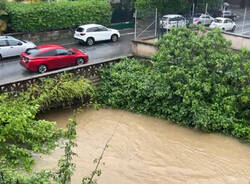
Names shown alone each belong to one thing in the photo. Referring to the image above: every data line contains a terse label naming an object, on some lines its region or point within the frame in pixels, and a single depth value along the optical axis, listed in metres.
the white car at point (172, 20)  24.23
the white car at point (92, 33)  22.89
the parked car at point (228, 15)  30.75
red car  16.86
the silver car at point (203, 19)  25.98
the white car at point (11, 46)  19.25
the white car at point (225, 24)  25.17
